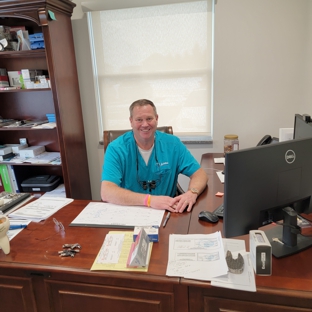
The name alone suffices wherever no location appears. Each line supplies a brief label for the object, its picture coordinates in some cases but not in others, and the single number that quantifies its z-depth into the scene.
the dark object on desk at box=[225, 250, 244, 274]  0.93
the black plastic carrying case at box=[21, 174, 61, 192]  2.70
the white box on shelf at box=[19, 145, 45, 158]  2.70
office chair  2.08
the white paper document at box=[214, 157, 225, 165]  2.31
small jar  2.37
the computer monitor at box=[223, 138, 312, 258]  0.93
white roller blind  2.46
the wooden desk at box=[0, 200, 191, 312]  0.97
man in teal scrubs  1.73
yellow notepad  0.99
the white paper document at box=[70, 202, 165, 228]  1.29
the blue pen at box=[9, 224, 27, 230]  1.31
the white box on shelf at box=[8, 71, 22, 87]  2.63
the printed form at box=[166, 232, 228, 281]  0.94
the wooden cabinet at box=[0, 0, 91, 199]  2.18
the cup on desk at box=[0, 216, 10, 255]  1.09
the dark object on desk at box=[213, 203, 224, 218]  1.31
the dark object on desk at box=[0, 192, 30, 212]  1.48
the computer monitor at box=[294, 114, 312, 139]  1.32
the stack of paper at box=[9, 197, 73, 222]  1.40
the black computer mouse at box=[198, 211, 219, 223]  1.26
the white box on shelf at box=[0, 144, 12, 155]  2.68
